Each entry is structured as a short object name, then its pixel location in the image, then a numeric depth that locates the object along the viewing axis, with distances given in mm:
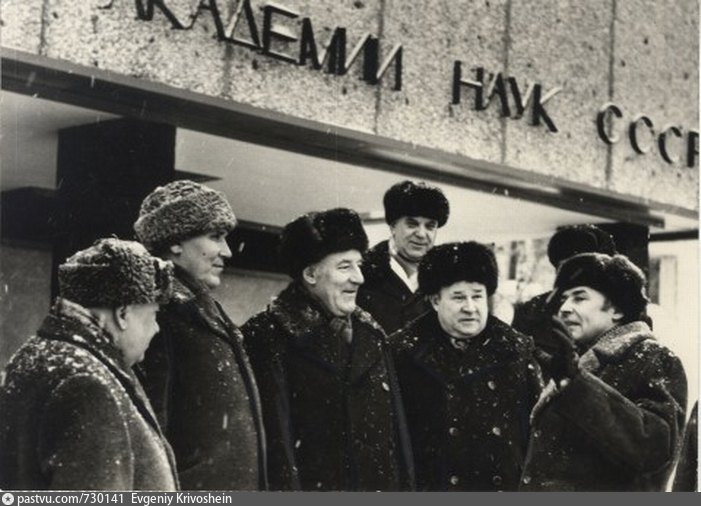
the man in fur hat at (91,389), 3258
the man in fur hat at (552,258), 5250
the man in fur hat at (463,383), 4645
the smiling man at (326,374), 4344
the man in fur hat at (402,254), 5066
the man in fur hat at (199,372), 4020
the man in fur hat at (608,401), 4484
